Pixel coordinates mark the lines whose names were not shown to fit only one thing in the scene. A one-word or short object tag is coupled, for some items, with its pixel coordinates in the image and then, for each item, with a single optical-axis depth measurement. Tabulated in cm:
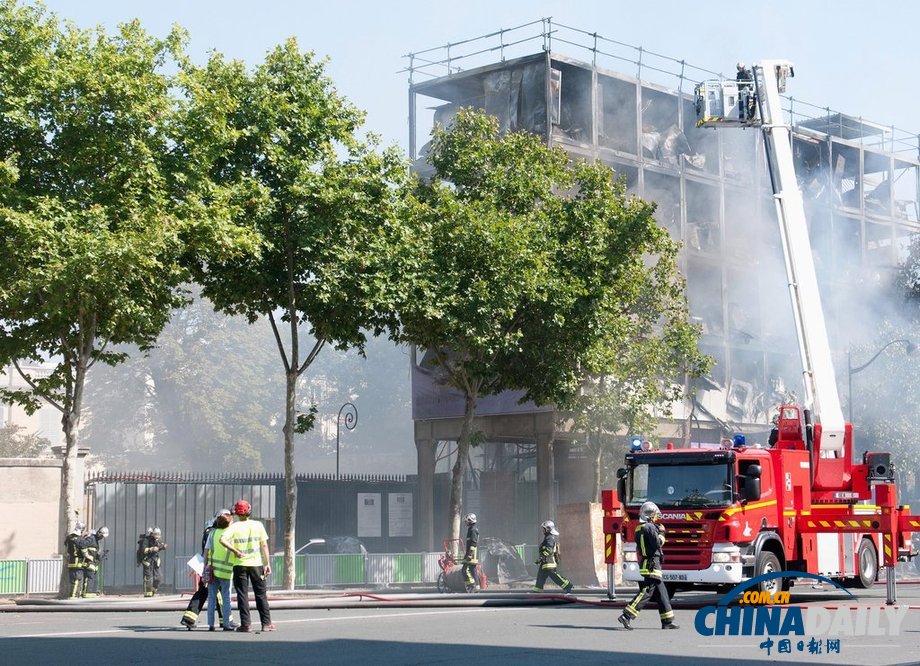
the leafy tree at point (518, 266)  3225
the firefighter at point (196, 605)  1788
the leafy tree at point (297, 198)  2917
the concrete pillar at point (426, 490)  4862
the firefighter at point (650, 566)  1705
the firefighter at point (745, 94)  2683
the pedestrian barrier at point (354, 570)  3319
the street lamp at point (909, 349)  4456
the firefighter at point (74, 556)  2800
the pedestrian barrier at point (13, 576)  2934
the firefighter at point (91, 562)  2852
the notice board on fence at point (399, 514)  4488
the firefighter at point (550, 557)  2711
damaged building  4944
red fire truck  2069
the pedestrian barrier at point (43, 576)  2991
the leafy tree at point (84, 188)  2562
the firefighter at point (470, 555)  3011
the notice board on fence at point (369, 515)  4372
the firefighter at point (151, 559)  3077
